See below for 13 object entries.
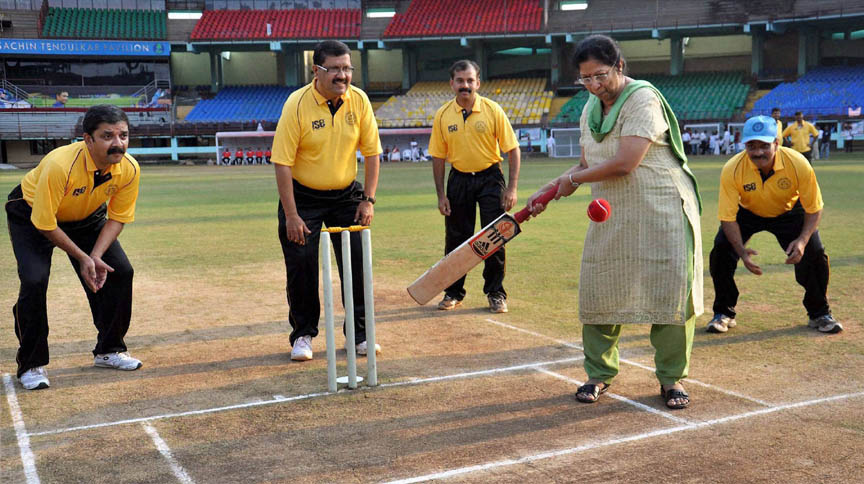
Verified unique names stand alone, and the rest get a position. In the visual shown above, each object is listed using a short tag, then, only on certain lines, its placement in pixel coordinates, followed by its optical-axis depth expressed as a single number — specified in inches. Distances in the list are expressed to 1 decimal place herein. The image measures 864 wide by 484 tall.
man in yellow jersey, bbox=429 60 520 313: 304.5
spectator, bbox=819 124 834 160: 1469.0
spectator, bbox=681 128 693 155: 1731.3
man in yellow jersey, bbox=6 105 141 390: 207.3
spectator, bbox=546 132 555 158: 1798.7
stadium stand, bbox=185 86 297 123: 2059.5
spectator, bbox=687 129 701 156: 1733.5
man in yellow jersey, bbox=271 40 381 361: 225.9
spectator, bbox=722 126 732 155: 1675.7
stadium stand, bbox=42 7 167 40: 2101.4
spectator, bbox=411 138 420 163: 1949.3
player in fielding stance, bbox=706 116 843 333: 242.1
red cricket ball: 177.5
